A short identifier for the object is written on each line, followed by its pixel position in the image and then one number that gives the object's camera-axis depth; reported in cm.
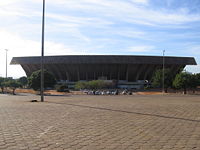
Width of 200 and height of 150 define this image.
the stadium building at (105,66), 8581
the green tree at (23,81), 8984
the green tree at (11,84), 5756
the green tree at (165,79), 6128
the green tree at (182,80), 5392
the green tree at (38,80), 5288
